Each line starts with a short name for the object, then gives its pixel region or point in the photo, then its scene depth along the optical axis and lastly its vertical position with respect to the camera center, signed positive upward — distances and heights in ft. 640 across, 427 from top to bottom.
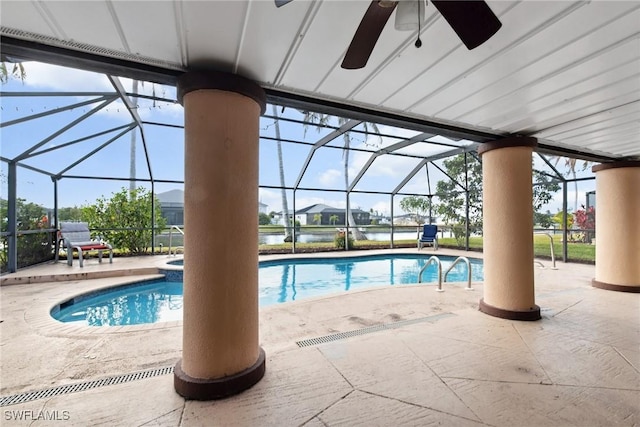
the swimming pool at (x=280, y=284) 14.39 -4.78
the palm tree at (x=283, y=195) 33.10 +3.98
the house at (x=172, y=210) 29.96 +1.26
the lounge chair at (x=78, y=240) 20.67 -1.36
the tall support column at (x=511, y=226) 10.75 -0.25
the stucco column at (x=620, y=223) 14.78 -0.21
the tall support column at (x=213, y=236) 6.16 -0.32
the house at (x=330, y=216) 37.40 +0.72
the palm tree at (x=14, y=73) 16.57 +8.93
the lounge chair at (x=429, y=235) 34.86 -1.86
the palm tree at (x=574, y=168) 25.73 +5.16
